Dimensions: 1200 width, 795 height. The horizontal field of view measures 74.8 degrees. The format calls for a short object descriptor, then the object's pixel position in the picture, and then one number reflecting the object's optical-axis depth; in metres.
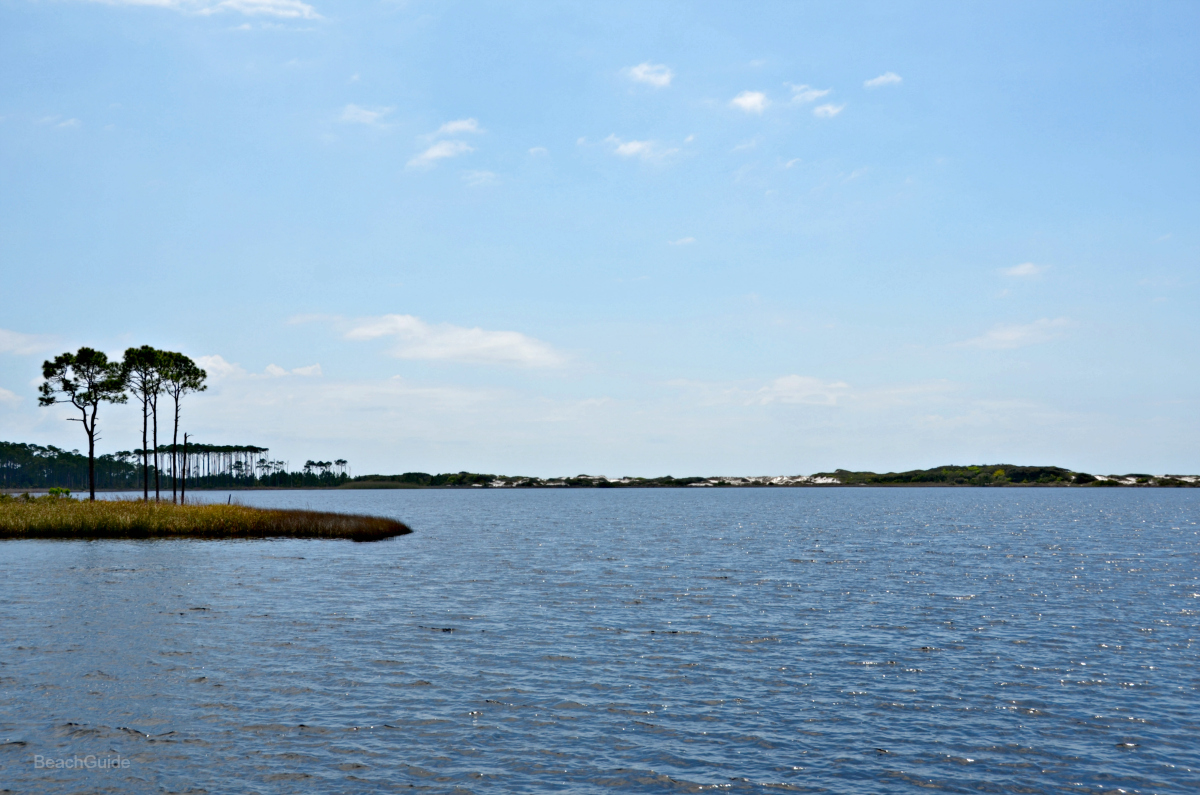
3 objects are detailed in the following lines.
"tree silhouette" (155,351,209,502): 97.12
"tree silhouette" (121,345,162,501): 94.25
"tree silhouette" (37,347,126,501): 91.95
